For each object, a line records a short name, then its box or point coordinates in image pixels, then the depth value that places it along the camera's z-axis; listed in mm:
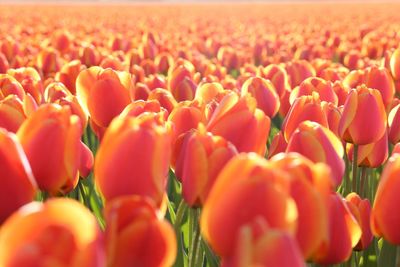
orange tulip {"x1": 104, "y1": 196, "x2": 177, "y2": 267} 790
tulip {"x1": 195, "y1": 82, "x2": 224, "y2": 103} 1410
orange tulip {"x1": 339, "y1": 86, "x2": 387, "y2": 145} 1190
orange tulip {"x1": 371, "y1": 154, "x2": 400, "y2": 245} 898
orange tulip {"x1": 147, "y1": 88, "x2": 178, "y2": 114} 1368
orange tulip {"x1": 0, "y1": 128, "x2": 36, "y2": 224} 860
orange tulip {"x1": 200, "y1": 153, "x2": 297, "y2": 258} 773
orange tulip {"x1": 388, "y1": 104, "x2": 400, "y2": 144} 1305
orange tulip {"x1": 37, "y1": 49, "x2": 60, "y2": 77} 2191
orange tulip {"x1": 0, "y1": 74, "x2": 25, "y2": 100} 1360
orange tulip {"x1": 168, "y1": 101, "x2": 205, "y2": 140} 1152
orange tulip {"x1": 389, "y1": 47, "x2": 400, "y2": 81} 1855
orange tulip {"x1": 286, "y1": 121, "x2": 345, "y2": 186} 1006
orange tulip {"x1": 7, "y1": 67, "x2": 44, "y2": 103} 1451
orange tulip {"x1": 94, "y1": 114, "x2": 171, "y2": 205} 860
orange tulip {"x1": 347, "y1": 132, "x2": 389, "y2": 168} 1254
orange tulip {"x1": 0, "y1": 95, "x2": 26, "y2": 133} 1112
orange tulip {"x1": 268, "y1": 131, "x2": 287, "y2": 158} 1185
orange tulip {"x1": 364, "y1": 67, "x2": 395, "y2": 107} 1505
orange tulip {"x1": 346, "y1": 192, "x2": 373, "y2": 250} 1078
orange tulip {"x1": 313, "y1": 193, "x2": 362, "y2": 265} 906
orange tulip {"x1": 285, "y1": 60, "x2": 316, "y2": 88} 1981
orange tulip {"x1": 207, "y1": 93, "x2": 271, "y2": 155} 1019
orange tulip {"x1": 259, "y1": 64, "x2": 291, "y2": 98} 1715
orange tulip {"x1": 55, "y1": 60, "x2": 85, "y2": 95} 1757
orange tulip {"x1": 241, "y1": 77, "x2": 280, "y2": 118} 1448
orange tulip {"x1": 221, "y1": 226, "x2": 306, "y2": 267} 738
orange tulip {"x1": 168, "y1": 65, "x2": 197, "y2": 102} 1661
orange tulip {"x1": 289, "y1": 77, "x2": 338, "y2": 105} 1403
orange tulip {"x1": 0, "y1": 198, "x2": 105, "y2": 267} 739
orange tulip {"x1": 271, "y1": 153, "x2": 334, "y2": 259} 811
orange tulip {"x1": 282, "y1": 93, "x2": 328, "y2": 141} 1154
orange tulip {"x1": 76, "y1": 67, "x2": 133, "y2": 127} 1248
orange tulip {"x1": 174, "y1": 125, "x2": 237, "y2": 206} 925
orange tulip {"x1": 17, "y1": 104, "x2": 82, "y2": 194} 928
